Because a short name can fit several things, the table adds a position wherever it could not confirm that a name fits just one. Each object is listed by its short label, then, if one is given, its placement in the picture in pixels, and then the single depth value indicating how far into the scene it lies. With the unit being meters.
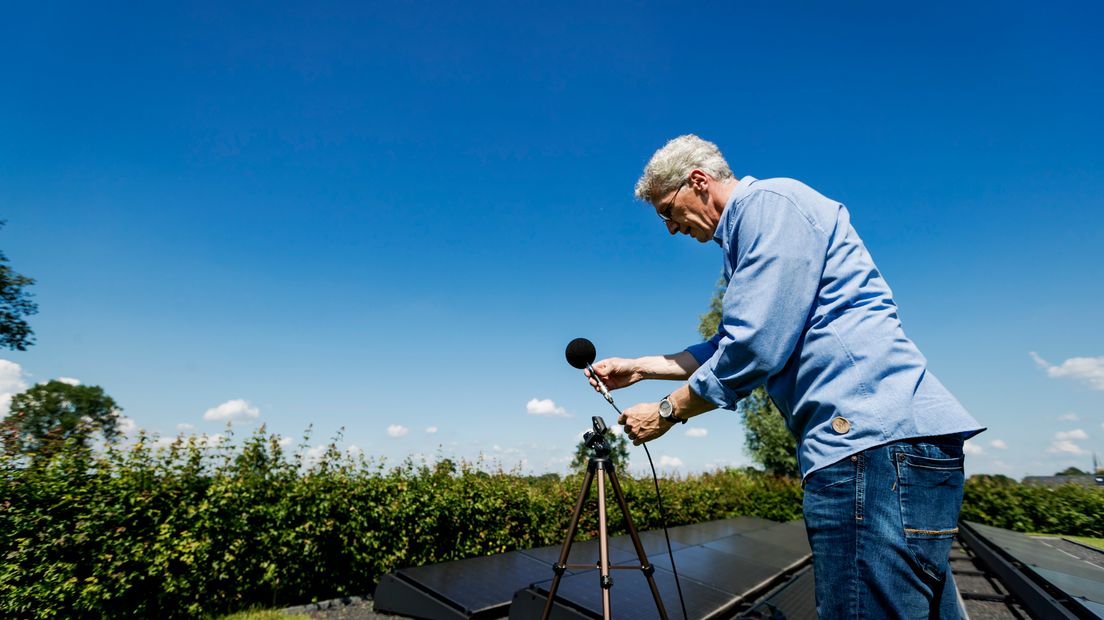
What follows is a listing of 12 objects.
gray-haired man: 1.31
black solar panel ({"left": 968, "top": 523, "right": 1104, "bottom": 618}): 4.03
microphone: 2.59
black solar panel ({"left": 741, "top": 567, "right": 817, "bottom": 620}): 4.22
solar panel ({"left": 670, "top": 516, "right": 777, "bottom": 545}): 7.39
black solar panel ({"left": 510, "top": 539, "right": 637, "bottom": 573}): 5.39
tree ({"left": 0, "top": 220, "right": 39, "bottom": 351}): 21.89
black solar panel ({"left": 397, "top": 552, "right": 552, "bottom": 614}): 4.34
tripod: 2.61
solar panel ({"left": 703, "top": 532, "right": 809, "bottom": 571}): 6.29
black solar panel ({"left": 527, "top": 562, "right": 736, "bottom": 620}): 3.75
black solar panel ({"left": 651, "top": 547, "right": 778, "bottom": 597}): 4.82
